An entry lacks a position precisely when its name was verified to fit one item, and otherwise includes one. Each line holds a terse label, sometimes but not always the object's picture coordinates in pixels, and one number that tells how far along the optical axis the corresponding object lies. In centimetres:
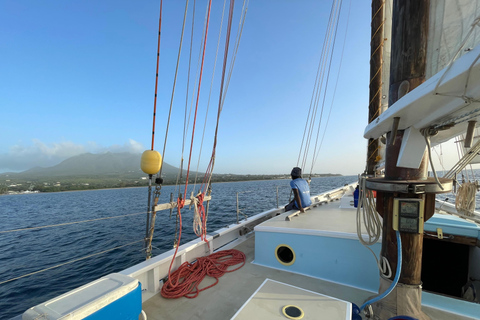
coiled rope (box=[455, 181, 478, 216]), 290
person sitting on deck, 394
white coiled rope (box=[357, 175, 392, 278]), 185
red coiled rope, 243
